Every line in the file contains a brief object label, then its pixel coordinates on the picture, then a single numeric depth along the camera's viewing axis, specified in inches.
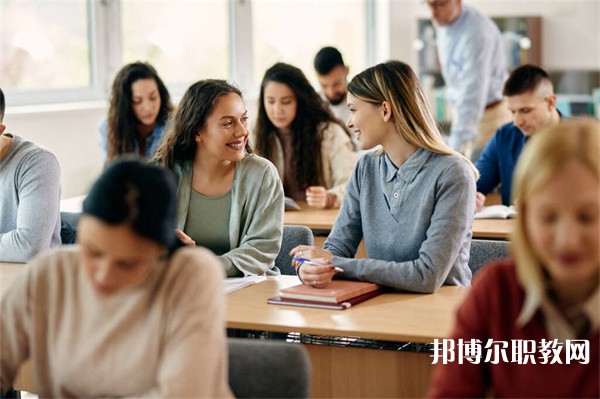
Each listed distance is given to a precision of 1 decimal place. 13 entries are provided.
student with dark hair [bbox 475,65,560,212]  171.0
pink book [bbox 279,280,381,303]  102.6
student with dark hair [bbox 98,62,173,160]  209.8
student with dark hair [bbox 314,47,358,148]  225.3
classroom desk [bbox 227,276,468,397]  94.1
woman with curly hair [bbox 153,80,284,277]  124.7
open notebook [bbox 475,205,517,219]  155.5
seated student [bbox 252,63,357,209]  186.4
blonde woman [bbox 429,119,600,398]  58.4
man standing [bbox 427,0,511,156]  230.2
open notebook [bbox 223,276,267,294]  112.4
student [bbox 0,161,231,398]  63.2
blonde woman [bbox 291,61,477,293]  108.9
